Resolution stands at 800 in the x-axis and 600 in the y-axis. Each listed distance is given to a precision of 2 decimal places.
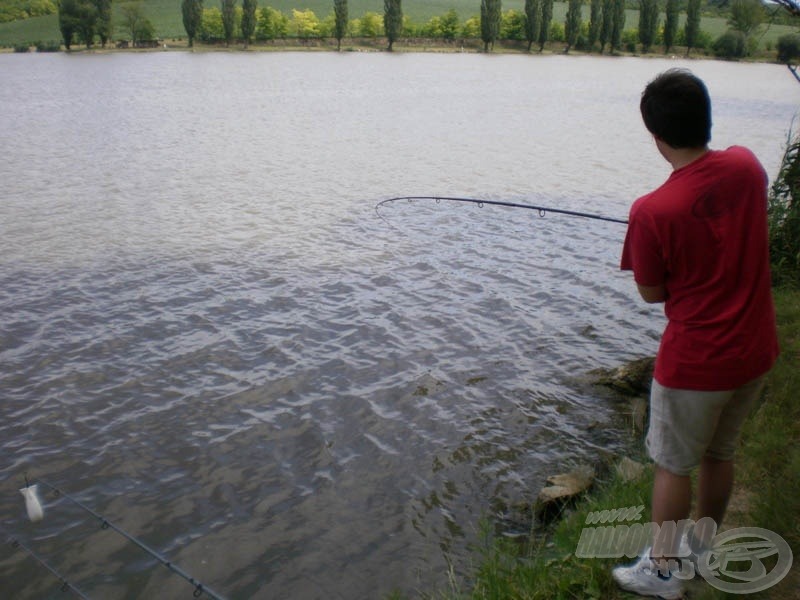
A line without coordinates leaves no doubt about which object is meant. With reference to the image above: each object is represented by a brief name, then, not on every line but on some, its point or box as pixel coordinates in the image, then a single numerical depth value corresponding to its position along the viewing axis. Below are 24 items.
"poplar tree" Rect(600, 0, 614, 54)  93.38
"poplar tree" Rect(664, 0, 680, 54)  90.88
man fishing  2.74
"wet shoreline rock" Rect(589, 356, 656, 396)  7.23
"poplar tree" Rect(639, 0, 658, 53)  91.96
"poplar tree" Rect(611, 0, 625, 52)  93.00
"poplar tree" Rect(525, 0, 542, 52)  92.87
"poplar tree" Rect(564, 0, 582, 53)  92.62
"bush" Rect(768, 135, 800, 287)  7.50
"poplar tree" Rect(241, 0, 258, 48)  89.44
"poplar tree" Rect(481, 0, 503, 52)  93.75
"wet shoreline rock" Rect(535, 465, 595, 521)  5.16
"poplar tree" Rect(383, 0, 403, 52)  92.75
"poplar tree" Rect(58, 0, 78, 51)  86.91
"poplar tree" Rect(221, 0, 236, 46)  89.81
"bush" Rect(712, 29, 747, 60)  86.05
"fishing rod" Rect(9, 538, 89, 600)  4.09
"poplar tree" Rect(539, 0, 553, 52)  93.75
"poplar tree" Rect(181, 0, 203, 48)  86.00
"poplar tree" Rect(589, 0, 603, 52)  92.62
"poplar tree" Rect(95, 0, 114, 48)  88.44
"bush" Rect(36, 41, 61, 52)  93.44
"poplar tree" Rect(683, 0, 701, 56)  89.81
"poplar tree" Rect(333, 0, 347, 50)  92.38
